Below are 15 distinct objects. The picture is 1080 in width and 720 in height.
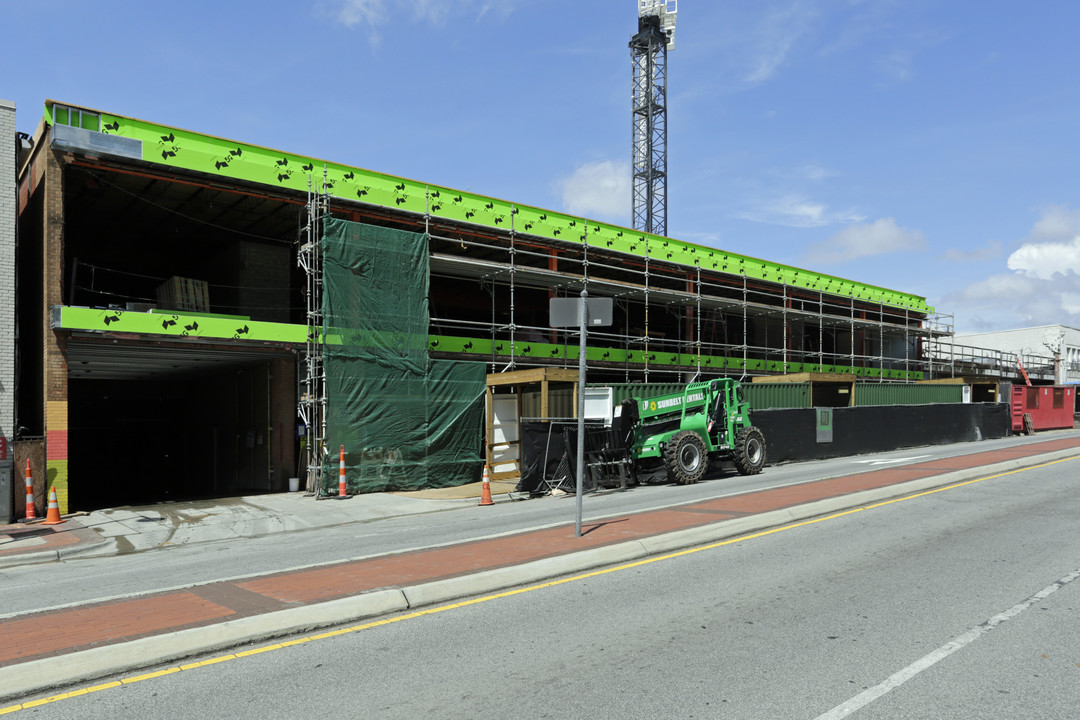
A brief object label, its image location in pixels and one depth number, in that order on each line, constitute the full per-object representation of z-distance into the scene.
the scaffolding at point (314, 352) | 19.12
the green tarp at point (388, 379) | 19.12
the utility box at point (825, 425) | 25.30
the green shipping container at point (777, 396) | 25.91
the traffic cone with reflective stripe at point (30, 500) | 15.27
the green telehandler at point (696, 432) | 18.27
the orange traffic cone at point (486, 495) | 16.22
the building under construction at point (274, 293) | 17.25
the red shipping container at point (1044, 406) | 36.62
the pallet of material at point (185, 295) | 21.09
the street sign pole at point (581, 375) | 9.35
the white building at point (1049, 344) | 77.19
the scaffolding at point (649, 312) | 24.17
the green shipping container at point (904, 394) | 30.98
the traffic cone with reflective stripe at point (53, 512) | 14.70
